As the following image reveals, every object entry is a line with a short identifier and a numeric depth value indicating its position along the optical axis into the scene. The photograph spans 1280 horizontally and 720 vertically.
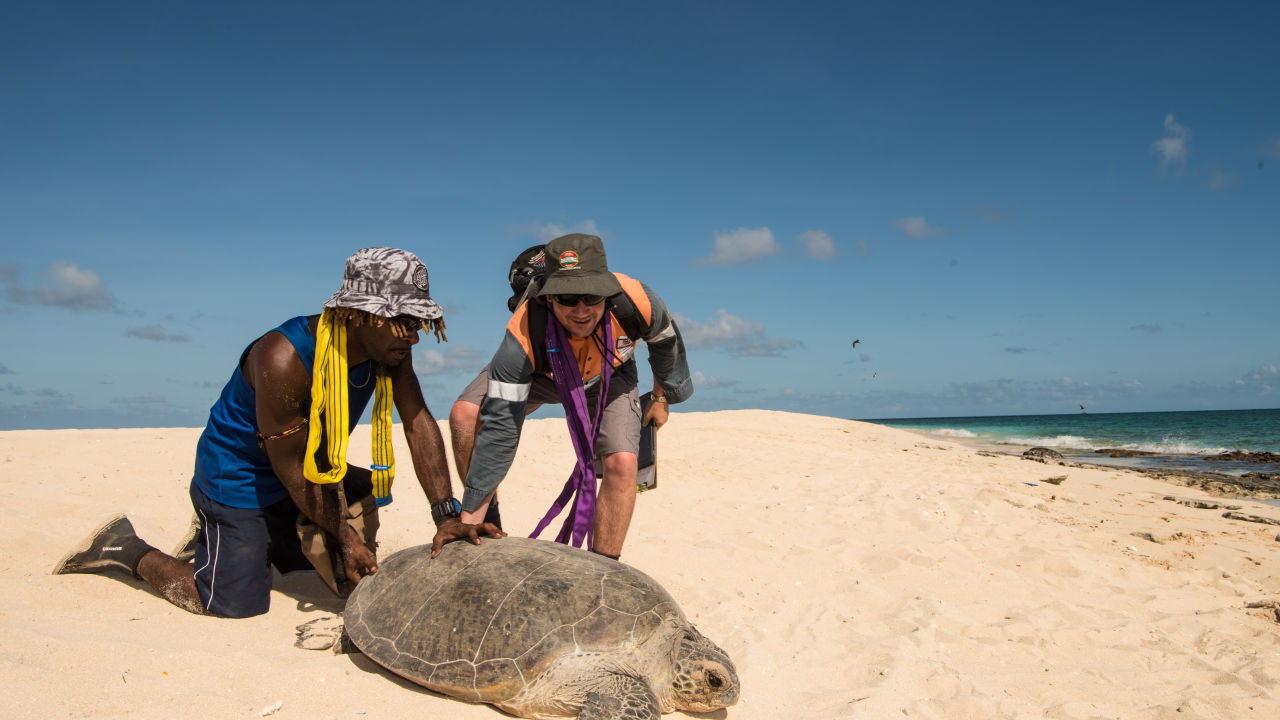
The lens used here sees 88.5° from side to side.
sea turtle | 2.45
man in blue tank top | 3.14
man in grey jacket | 3.26
